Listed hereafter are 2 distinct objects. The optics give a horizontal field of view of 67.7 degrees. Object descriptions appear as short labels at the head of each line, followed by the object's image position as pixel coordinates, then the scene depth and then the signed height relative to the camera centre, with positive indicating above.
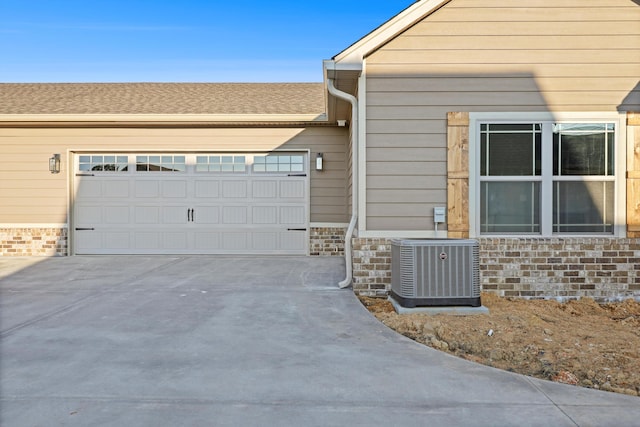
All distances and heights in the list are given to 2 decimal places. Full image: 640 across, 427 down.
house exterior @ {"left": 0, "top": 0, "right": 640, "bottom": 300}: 5.86 +0.94
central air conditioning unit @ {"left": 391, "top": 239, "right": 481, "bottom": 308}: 5.00 -0.62
